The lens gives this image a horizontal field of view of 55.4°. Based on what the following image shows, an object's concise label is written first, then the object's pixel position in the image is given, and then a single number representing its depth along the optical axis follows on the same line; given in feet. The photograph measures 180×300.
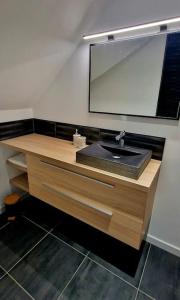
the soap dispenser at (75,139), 5.13
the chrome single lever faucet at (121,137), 4.42
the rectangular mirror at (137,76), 3.78
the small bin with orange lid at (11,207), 5.95
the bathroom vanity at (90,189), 3.44
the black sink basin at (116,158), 3.45
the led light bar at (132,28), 3.40
